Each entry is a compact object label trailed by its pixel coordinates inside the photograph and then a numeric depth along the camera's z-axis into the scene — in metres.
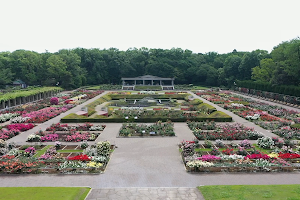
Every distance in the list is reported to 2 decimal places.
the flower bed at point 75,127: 22.00
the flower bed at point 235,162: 13.20
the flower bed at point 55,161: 12.95
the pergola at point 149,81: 67.50
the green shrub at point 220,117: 25.66
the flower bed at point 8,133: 19.12
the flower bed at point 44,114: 25.63
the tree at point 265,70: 52.66
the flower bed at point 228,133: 19.38
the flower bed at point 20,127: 21.80
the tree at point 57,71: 60.06
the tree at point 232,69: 66.94
